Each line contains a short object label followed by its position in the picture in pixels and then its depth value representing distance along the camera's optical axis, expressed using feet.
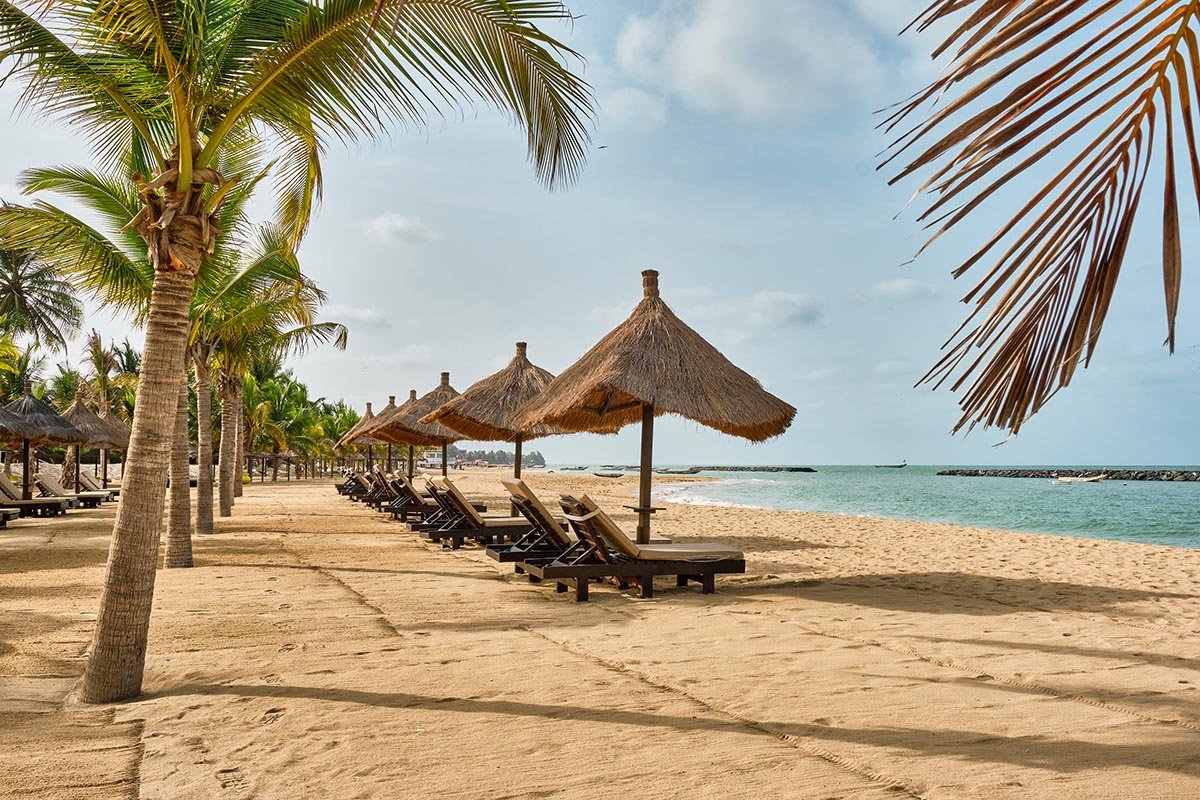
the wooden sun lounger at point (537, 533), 25.71
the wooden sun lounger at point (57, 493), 59.06
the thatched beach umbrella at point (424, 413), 51.49
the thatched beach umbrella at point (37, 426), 54.65
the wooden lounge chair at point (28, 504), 50.73
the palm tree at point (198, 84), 13.87
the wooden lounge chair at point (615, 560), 22.89
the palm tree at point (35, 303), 107.14
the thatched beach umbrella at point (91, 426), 64.13
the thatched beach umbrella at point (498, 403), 40.16
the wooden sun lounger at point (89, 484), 71.12
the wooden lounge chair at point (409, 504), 44.98
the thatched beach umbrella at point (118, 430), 68.89
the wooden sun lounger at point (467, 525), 34.68
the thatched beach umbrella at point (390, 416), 58.34
